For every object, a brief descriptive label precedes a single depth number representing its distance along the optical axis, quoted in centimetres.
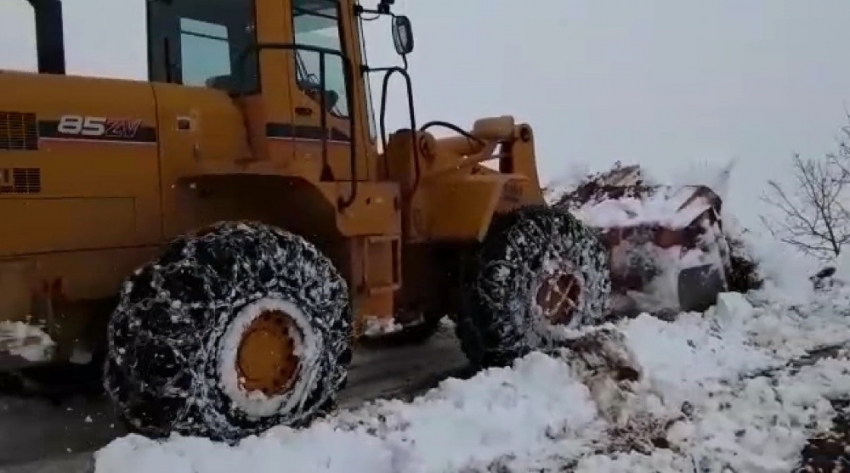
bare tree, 1578
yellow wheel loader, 439
